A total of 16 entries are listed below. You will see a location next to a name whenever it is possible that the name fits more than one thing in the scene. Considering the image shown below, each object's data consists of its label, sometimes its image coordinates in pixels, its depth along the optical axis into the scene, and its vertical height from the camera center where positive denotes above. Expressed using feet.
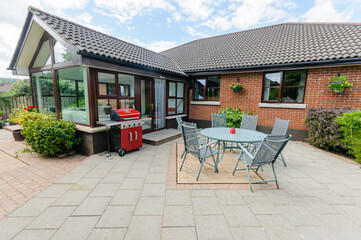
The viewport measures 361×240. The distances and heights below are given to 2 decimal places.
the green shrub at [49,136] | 12.68 -3.18
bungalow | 14.14 +3.31
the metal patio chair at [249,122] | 15.39 -2.01
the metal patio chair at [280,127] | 12.47 -2.06
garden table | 10.09 -2.45
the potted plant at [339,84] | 16.07 +2.25
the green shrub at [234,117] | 21.28 -2.04
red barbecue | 13.44 -2.77
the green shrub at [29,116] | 16.39 -1.90
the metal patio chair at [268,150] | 8.12 -2.67
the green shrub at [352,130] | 12.59 -2.20
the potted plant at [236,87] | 21.74 +2.33
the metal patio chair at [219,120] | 16.34 -1.93
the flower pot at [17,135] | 18.10 -4.41
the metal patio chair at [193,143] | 9.96 -2.86
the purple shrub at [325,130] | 14.28 -2.57
